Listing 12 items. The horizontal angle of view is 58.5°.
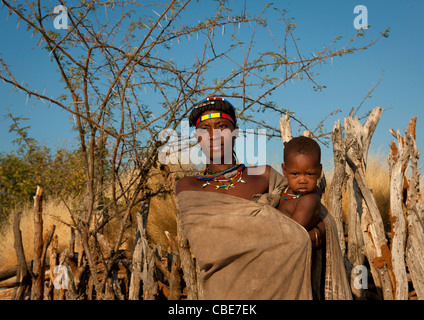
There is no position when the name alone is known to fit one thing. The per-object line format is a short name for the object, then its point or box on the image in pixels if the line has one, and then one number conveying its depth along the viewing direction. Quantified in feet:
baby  7.57
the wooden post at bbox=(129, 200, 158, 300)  14.80
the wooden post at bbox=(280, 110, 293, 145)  14.17
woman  7.38
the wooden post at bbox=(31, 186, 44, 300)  14.83
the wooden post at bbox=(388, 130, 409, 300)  13.93
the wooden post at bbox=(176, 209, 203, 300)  13.97
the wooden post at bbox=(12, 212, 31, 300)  15.80
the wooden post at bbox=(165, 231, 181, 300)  15.33
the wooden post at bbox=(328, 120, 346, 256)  13.84
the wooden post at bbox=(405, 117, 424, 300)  14.32
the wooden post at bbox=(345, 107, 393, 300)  14.37
